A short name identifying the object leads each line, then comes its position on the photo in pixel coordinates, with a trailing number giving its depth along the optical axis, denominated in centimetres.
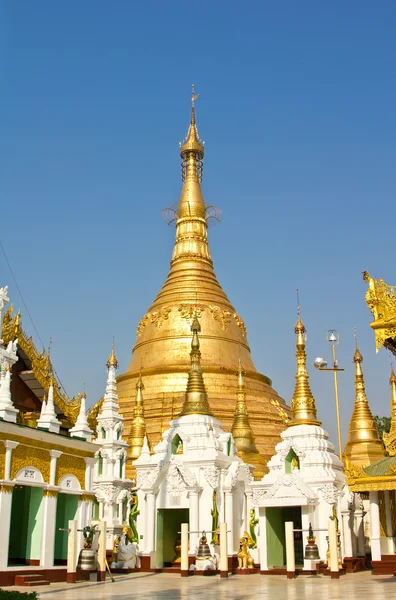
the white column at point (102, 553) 1662
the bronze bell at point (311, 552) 1758
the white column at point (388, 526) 1966
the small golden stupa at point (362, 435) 2973
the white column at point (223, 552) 1729
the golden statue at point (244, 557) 2053
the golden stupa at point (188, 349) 3356
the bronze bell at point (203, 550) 1944
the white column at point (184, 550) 1725
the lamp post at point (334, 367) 2914
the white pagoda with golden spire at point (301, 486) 2039
